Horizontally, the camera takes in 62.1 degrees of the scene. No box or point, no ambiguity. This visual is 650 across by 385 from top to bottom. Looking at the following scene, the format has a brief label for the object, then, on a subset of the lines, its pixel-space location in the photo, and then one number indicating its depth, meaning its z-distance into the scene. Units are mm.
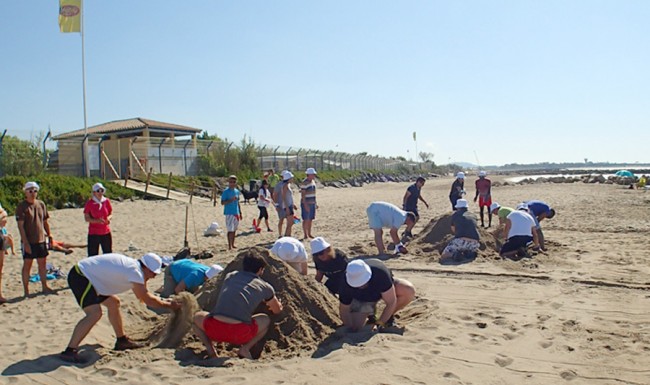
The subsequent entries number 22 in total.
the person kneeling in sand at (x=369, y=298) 5484
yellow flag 26859
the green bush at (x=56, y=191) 17844
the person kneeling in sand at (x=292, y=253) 6559
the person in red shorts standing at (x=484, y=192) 13651
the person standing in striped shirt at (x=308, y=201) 11891
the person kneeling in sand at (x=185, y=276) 6957
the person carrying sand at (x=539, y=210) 10484
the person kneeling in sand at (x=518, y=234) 9211
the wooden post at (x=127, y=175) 23312
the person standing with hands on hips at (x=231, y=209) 11250
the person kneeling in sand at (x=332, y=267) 6383
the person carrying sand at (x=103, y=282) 5164
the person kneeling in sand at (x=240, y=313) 4879
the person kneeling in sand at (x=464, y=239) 9258
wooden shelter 24281
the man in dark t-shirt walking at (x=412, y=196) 11805
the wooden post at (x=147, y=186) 22094
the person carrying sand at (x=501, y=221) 10741
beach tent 43600
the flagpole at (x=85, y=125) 23766
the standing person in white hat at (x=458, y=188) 13520
